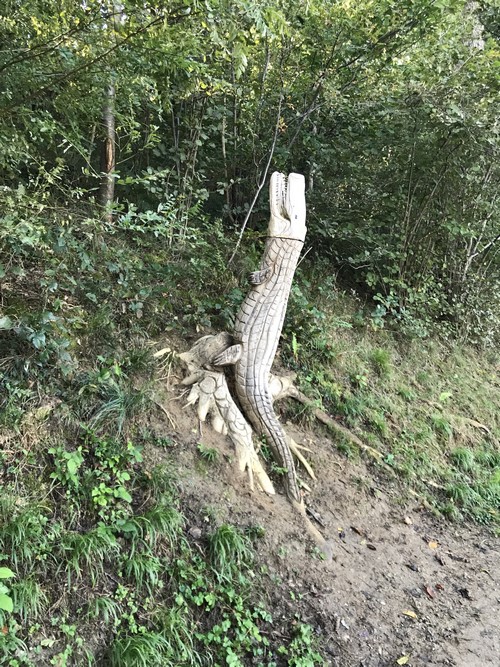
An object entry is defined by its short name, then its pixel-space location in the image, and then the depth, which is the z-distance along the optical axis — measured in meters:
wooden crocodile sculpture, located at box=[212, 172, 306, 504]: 3.95
